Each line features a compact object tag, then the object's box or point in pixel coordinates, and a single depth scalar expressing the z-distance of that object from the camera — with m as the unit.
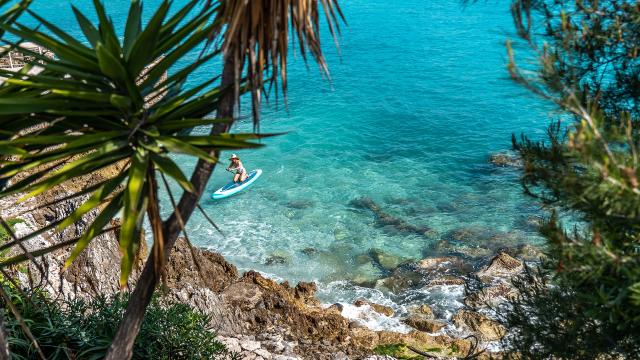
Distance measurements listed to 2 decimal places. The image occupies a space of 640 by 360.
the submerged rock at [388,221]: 18.53
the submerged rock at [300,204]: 20.53
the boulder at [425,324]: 13.59
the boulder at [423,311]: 14.35
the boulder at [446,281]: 15.67
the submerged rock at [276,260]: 17.55
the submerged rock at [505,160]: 22.09
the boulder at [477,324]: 13.04
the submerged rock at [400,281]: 15.88
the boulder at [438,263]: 16.64
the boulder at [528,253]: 16.83
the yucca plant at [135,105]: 4.65
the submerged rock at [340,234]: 18.61
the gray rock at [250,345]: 10.46
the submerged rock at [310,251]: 17.86
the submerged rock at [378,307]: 14.47
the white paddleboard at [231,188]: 20.67
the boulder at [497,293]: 14.29
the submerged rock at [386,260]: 16.97
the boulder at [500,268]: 15.58
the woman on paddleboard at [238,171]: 20.95
